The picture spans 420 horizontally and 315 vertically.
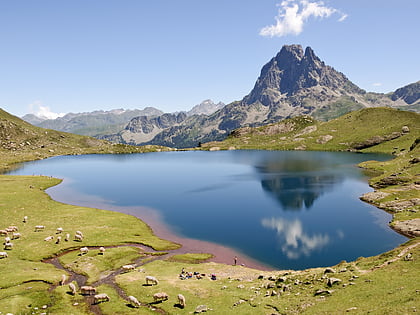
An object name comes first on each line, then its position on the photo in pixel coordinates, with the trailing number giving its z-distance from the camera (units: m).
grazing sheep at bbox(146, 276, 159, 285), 38.58
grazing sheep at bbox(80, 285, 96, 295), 34.90
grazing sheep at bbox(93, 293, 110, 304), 32.78
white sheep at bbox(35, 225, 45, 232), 63.82
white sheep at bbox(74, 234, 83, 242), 59.31
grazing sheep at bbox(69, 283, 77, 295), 34.66
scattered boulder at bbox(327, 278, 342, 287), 32.92
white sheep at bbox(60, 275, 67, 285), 38.22
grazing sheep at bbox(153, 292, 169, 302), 33.44
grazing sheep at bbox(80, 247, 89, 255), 52.03
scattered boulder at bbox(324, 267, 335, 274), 37.38
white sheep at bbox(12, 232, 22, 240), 57.38
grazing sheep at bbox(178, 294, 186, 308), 32.28
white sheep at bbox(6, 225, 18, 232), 60.01
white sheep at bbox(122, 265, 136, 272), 45.53
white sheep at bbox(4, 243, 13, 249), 51.38
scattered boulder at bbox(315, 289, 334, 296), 31.17
